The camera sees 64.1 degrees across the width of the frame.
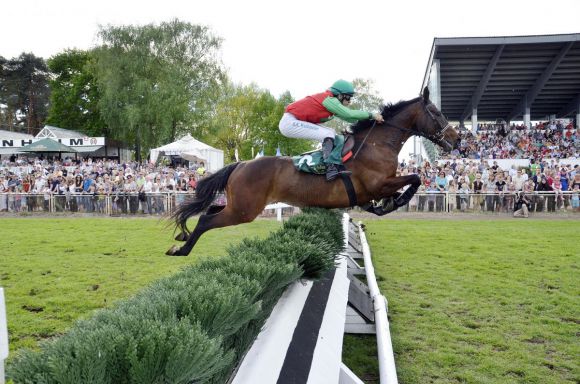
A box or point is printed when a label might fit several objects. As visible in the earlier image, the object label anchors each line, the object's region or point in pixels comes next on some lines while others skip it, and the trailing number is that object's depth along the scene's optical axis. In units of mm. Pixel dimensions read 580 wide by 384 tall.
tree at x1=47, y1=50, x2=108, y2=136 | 54312
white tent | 28344
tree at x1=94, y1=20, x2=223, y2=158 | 38250
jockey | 5598
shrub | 1466
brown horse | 5766
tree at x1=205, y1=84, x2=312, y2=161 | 52750
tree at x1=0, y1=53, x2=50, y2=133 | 63750
